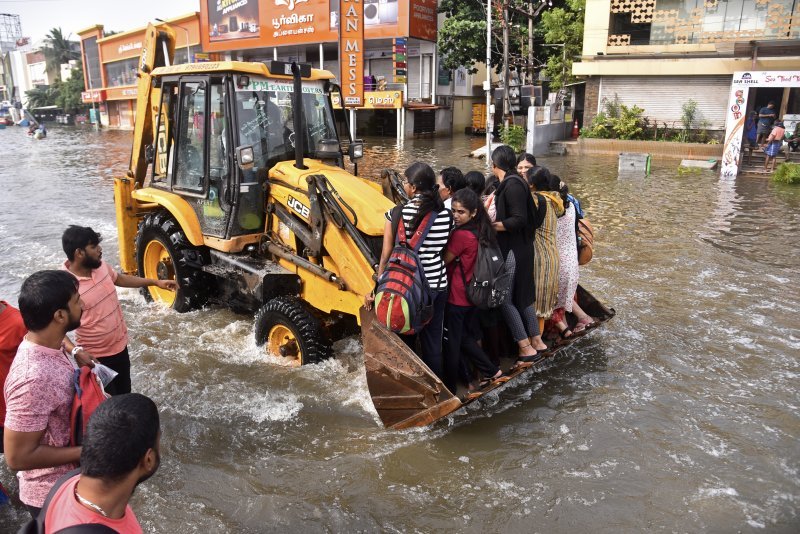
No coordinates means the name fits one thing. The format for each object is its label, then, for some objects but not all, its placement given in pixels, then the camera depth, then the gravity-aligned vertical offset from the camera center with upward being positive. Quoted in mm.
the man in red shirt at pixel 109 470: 1833 -1093
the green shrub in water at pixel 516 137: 22656 -1073
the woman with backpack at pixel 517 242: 4531 -1014
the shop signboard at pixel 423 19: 29312 +4294
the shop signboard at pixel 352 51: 18078 +1745
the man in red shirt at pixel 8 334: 2955 -1090
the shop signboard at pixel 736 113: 16938 -112
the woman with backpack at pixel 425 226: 4160 -792
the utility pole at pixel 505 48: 21695 +2161
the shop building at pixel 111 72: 43688 +2689
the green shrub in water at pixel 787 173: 15594 -1628
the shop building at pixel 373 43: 29312 +3363
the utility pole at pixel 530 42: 24328 +2603
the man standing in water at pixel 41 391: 2371 -1104
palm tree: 67875 +6137
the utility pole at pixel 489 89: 17969 +533
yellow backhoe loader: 5168 -933
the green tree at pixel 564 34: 26203 +3154
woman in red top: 4230 -1223
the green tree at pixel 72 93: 55156 +1243
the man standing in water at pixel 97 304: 3471 -1160
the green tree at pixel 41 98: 60962 +863
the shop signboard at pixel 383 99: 28984 +413
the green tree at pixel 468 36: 28578 +3383
